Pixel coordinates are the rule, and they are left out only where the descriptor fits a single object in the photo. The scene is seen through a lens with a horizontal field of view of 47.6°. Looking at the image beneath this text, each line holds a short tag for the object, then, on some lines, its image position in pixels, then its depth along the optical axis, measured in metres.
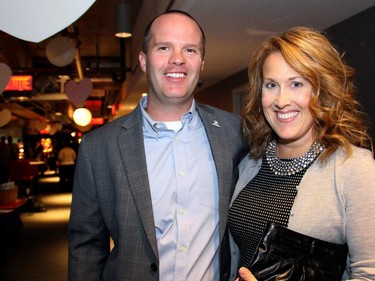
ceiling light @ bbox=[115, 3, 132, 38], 5.30
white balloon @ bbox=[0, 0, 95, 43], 0.59
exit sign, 9.84
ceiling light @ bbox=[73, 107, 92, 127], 11.58
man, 1.71
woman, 1.33
